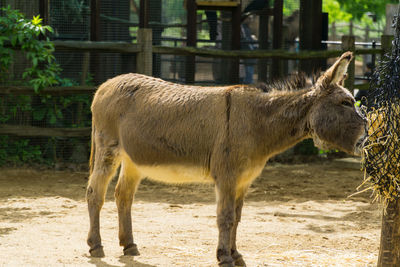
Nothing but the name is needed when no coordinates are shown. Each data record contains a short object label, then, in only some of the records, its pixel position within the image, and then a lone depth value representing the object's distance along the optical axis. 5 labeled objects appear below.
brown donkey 9.21
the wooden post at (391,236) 8.49
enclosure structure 17.25
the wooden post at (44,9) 17.57
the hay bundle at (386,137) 7.95
